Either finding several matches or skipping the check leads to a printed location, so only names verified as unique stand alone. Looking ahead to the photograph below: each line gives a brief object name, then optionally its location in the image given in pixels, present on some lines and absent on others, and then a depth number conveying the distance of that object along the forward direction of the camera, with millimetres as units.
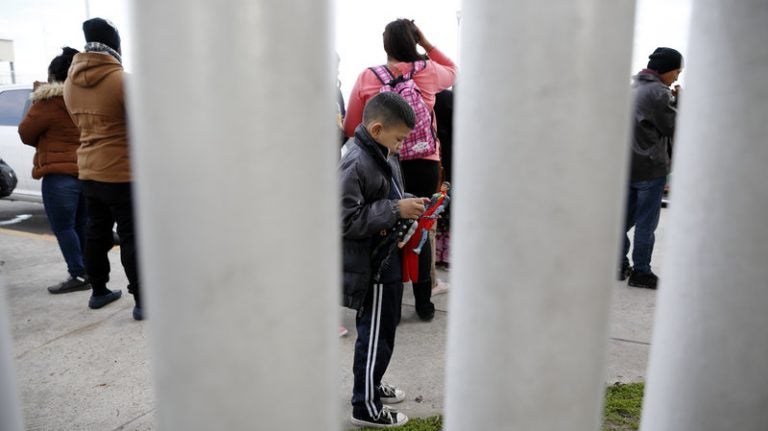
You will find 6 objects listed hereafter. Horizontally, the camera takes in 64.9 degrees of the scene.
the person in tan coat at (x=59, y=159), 4469
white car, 7500
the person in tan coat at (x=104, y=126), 3789
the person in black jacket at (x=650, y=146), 4871
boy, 2707
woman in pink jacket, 3896
